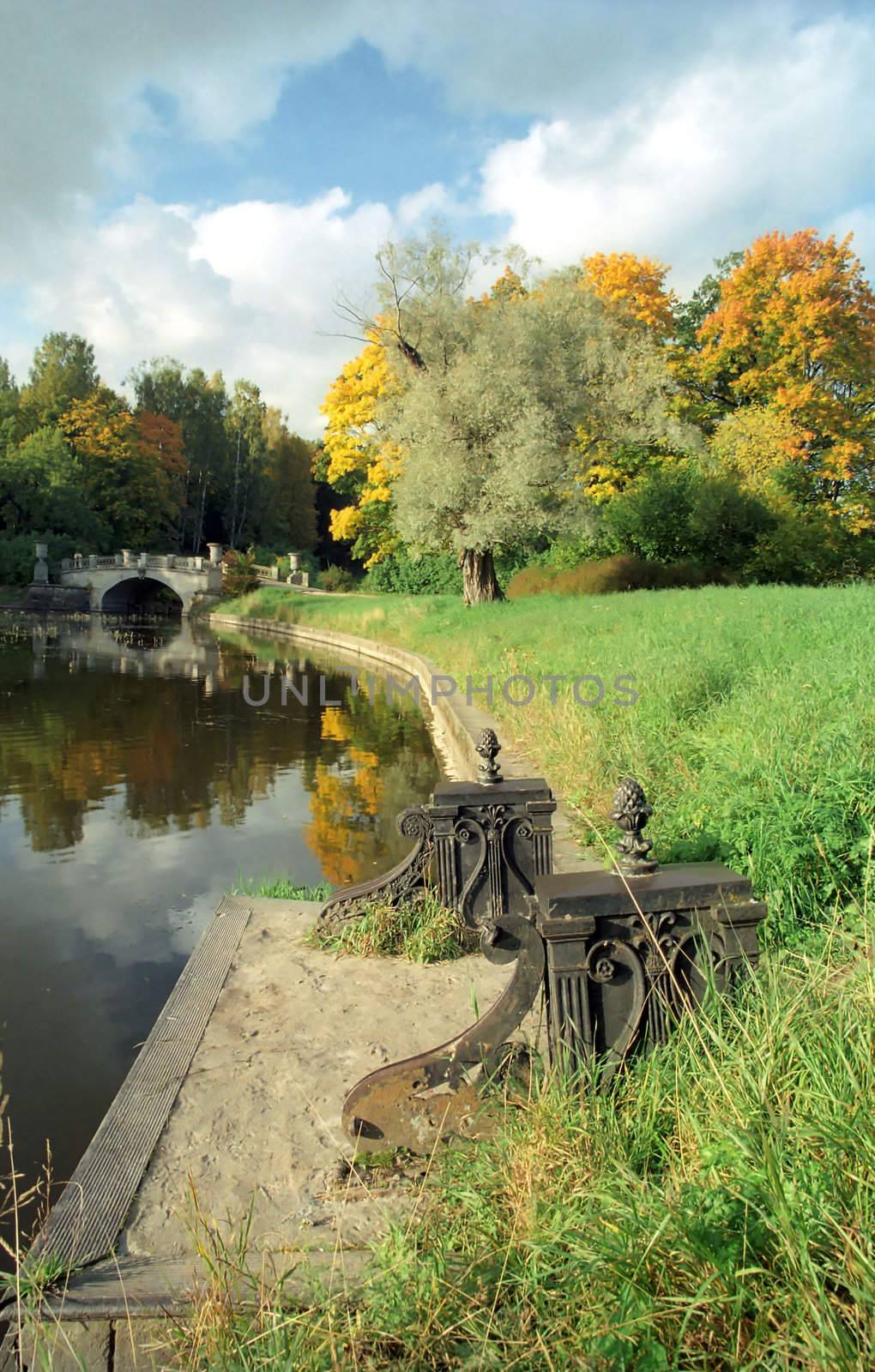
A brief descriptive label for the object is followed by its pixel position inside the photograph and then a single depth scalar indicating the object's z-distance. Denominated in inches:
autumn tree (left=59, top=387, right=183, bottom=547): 2146.9
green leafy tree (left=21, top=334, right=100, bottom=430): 2172.7
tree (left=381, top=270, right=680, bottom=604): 836.0
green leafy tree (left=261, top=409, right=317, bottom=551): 2479.1
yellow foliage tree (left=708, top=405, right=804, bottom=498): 1015.6
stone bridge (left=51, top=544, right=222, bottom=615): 1818.4
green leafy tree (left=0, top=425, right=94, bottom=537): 1995.6
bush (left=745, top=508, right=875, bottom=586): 975.0
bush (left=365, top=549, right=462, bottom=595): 1525.6
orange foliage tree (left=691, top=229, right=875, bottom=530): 1106.7
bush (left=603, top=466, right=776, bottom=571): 981.8
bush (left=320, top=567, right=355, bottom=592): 1657.2
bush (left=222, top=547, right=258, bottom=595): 1721.2
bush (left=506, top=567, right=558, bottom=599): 1002.1
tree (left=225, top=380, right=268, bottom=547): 2385.6
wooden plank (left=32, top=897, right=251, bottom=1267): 104.3
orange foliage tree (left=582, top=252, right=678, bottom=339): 1133.7
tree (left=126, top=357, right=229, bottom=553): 2379.4
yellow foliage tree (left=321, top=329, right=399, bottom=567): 1103.6
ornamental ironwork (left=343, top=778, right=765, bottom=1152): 106.6
